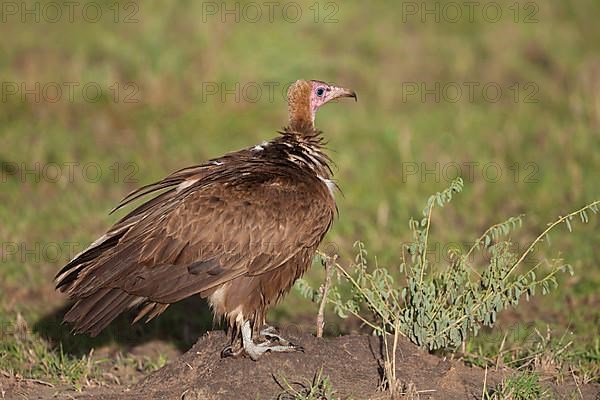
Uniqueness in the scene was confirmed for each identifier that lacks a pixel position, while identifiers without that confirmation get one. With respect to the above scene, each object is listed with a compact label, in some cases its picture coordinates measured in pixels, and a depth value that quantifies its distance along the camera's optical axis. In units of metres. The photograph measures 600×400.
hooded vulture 11.14
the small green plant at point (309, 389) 10.09
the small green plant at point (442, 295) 11.21
